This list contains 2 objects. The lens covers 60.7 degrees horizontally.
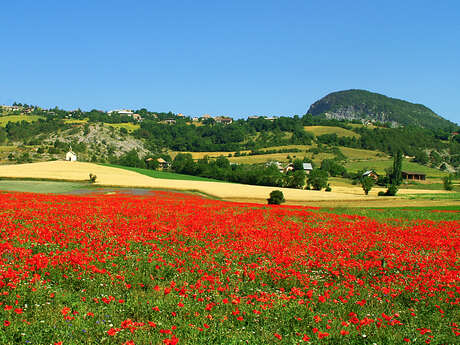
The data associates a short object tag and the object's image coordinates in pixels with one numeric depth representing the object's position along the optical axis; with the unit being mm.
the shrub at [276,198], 58000
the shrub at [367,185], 89581
